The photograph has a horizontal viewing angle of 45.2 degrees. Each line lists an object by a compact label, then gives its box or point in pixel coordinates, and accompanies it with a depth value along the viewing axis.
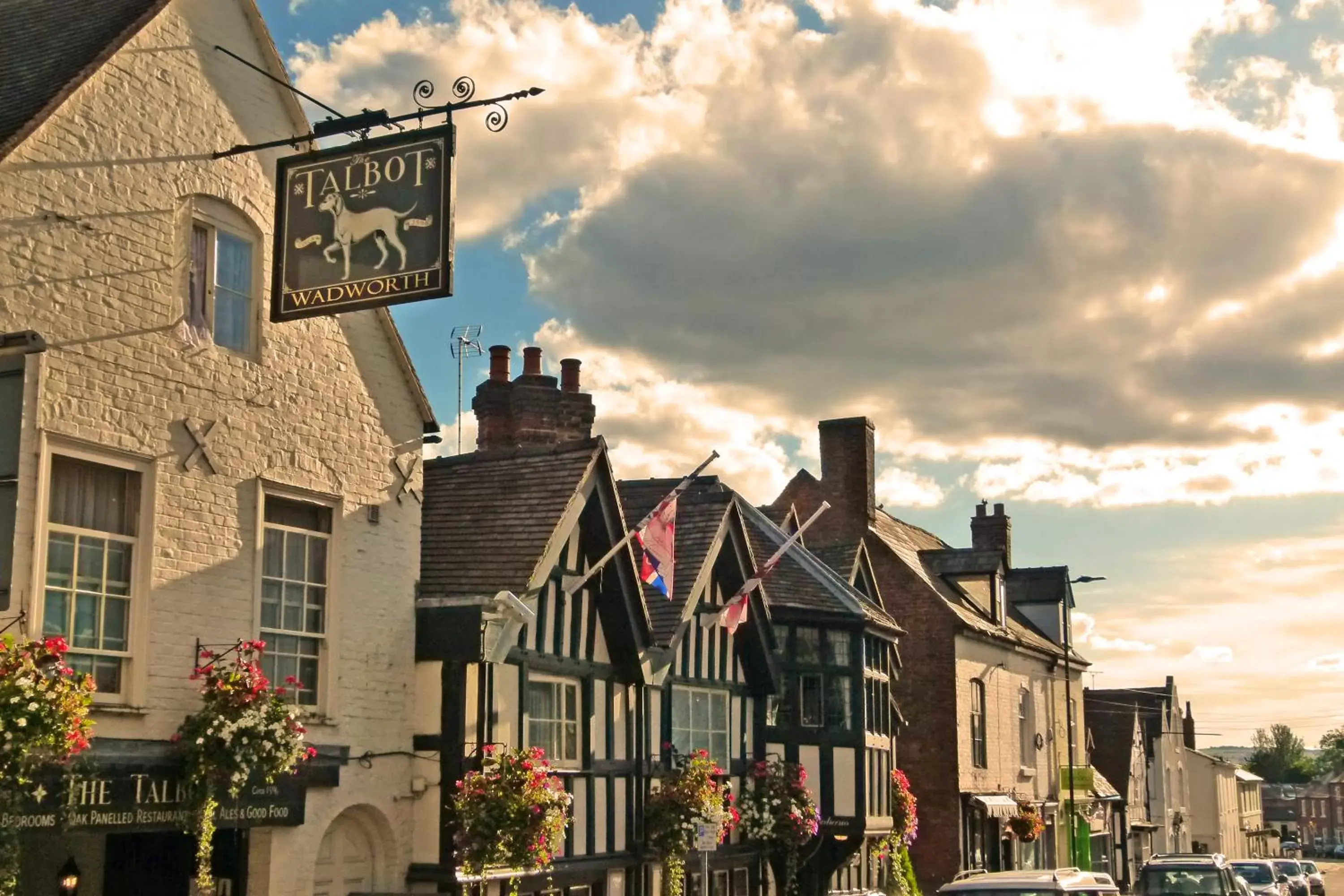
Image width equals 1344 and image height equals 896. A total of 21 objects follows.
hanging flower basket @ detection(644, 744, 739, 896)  22.81
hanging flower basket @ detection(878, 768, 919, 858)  31.73
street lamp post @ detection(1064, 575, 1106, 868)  43.28
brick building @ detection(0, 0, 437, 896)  13.87
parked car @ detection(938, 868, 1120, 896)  17.22
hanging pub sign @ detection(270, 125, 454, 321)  14.74
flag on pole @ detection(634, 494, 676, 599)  21.38
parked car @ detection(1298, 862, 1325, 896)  48.38
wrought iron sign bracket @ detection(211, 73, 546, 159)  14.88
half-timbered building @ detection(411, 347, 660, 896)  18.42
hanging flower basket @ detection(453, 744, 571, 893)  17.86
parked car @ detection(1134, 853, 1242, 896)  24.02
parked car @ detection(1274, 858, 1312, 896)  40.97
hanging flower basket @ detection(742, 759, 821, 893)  26.45
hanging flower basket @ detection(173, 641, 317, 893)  14.51
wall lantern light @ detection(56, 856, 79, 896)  16.08
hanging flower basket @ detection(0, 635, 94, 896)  12.17
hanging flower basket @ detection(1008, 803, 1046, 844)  40.84
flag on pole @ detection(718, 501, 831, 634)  25.14
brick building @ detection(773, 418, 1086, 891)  37.31
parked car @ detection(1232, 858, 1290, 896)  31.48
